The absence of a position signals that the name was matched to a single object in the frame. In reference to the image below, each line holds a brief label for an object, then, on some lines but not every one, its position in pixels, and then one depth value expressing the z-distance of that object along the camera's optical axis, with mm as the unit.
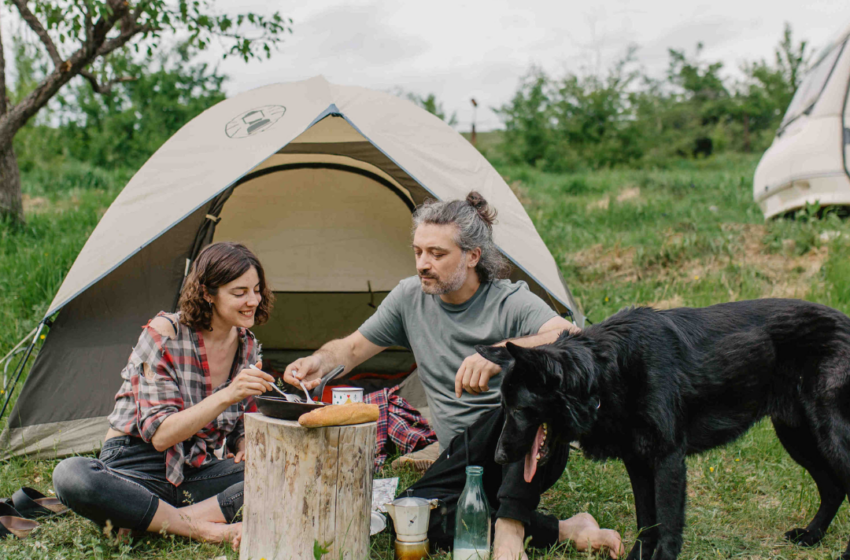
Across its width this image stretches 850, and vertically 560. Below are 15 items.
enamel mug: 2408
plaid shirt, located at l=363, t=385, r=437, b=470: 3318
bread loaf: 1929
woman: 2234
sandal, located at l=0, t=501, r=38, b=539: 2375
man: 2166
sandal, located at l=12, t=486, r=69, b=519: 2506
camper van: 5095
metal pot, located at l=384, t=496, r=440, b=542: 2191
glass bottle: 2122
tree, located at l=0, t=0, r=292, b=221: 4879
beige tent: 3100
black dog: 1931
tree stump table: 1989
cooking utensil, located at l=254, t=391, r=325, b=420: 2020
